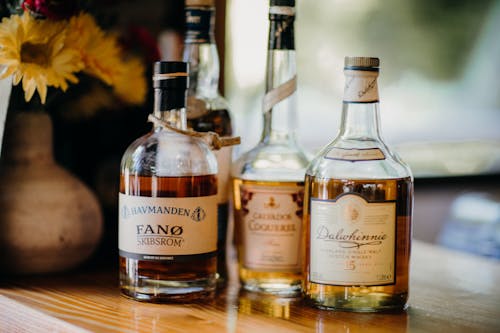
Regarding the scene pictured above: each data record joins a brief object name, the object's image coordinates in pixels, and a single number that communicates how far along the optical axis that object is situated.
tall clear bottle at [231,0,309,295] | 1.13
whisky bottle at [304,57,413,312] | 1.05
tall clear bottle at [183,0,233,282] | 1.18
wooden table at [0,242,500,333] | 1.01
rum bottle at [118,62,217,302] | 1.08
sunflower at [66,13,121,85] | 1.19
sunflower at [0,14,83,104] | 1.13
